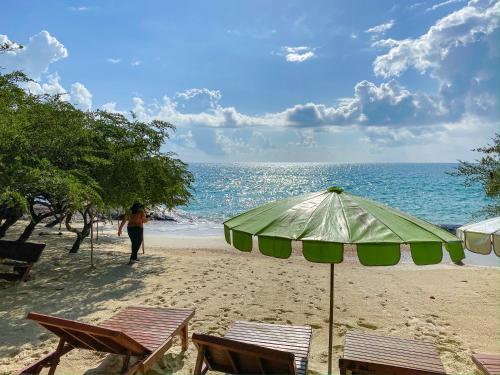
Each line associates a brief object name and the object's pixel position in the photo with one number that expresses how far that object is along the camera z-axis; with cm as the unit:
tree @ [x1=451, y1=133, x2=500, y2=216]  1377
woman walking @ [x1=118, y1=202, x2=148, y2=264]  1234
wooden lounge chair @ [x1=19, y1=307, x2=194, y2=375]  440
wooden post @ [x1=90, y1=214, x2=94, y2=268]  1204
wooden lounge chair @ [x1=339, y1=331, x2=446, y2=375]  450
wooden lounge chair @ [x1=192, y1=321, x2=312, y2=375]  398
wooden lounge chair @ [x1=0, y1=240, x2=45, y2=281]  978
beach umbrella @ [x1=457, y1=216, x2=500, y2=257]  559
